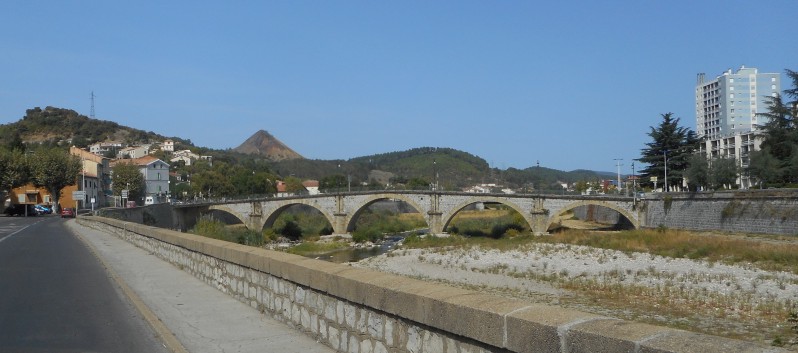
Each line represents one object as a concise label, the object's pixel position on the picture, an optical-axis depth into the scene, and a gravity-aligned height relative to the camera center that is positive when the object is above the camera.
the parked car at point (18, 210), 74.38 -1.20
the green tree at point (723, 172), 66.81 +0.98
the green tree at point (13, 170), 78.00 +3.08
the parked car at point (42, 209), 79.16 -1.21
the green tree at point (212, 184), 124.38 +1.70
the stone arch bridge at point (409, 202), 78.31 -1.84
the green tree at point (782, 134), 58.47 +4.13
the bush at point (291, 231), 92.83 -4.96
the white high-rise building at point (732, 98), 139.62 +16.82
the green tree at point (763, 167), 58.74 +1.25
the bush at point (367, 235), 79.25 -4.88
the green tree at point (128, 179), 97.06 +2.29
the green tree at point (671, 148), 76.88 +3.87
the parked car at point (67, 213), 70.62 -1.49
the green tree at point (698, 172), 69.12 +1.08
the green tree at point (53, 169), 79.69 +3.15
